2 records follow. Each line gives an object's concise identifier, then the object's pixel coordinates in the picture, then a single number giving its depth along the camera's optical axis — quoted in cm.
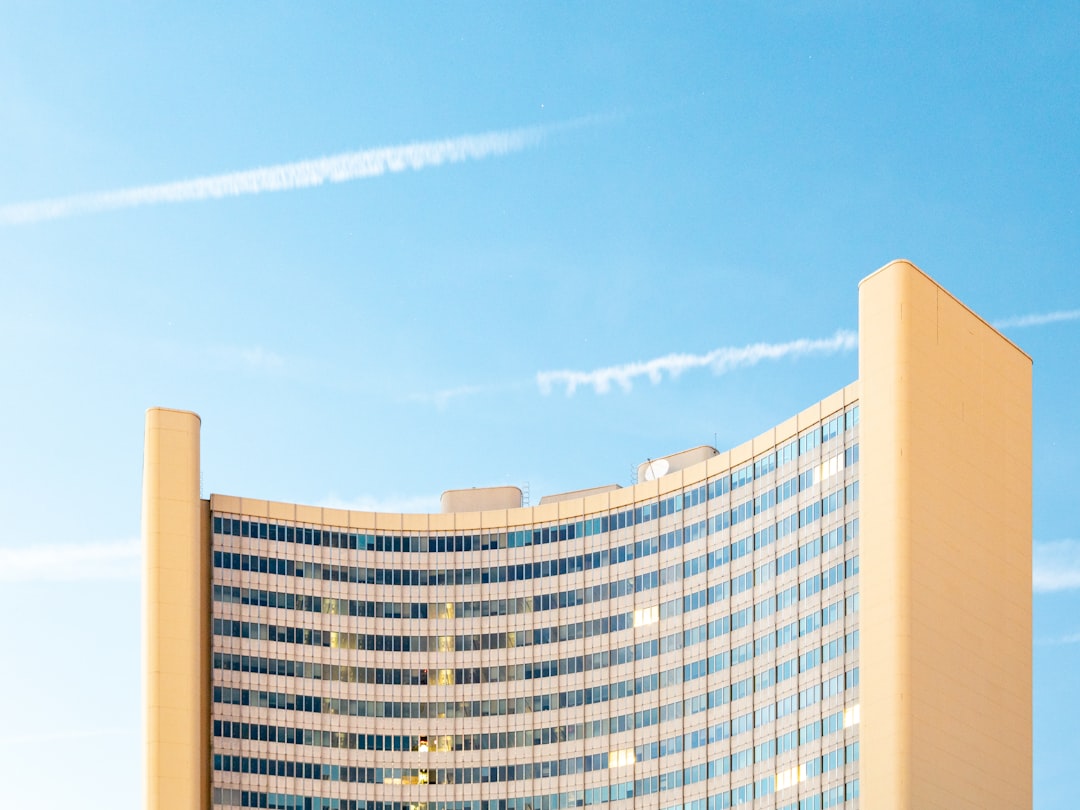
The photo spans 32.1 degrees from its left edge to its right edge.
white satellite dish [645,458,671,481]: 18038
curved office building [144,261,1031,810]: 14500
